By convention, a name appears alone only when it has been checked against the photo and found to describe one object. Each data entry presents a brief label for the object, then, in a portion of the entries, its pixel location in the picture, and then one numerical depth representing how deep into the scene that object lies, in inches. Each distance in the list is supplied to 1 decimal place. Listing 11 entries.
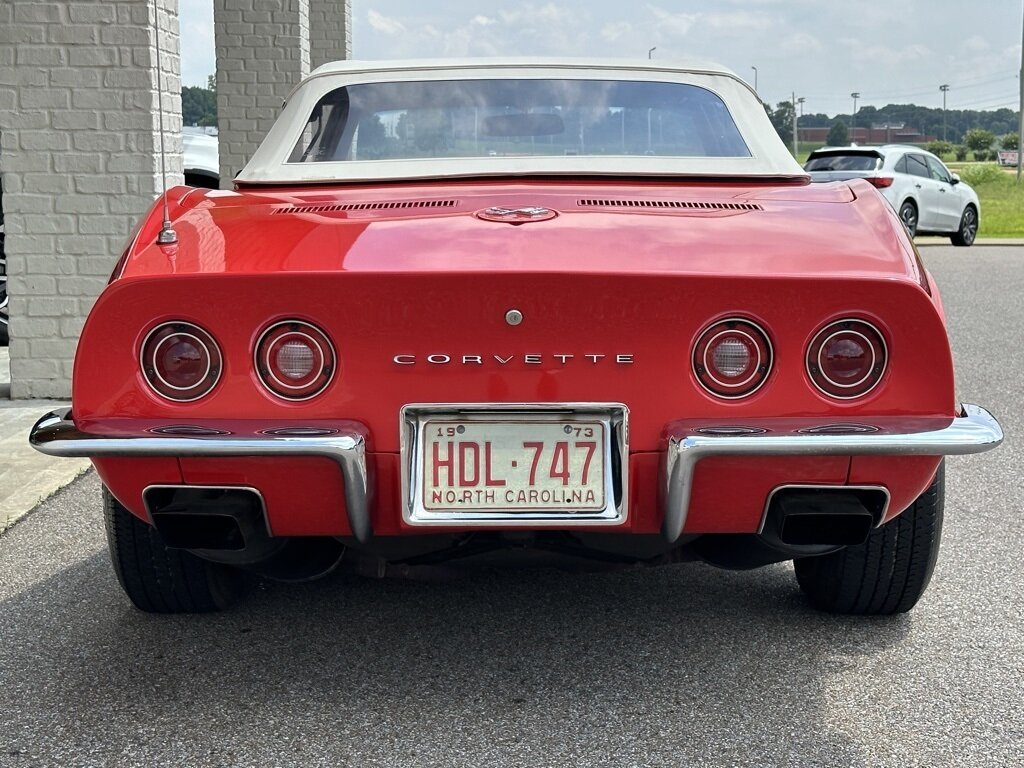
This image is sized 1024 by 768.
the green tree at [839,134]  4276.6
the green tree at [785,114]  3393.9
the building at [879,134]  5206.7
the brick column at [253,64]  454.6
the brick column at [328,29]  587.8
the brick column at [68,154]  255.4
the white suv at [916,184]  701.9
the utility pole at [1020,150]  1515.0
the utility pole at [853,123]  4948.3
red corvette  99.9
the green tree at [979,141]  3710.6
